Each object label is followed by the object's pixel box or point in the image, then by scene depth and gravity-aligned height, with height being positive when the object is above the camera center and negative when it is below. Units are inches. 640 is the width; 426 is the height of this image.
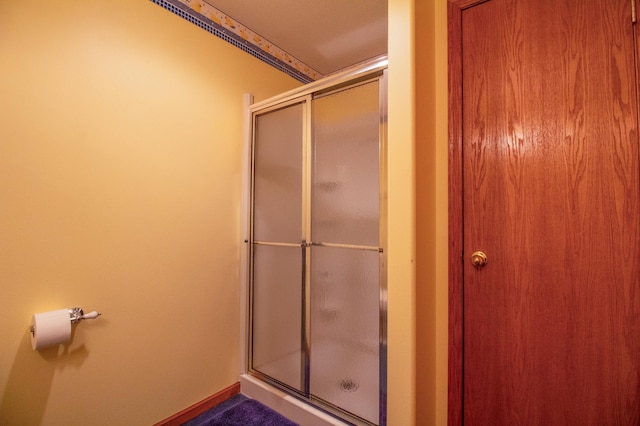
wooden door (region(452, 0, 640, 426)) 38.3 +1.5
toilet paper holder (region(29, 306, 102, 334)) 51.6 -17.3
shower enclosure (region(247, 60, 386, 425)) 58.4 -5.3
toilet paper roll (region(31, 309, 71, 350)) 46.3 -17.9
